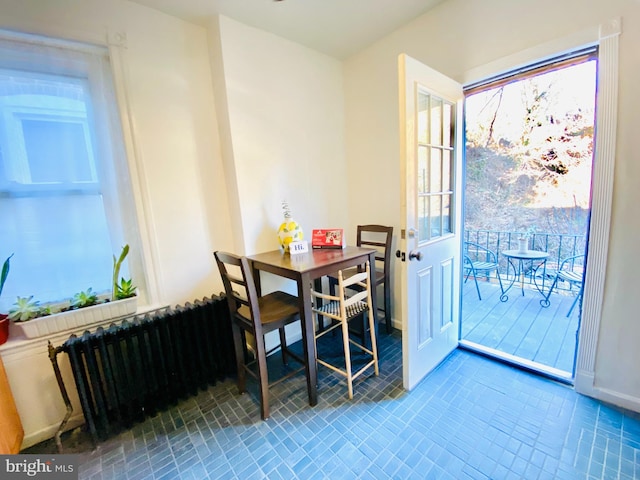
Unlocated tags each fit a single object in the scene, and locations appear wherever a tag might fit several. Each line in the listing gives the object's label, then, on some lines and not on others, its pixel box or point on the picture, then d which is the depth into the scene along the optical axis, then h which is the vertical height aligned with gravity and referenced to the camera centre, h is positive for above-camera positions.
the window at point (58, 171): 1.48 +0.28
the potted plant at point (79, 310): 1.48 -0.54
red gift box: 2.16 -0.30
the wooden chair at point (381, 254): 2.42 -0.52
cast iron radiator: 1.49 -0.93
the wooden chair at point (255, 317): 1.55 -0.71
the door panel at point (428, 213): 1.57 -0.12
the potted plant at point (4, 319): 1.43 -0.53
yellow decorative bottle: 2.09 -0.23
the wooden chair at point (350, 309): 1.71 -0.74
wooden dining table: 1.62 -0.42
